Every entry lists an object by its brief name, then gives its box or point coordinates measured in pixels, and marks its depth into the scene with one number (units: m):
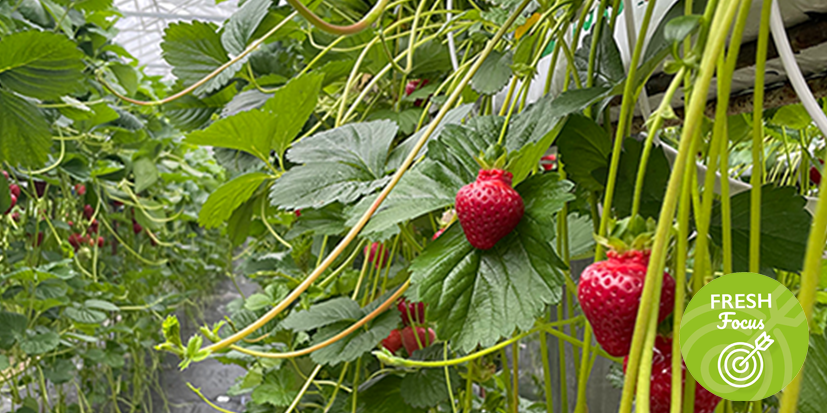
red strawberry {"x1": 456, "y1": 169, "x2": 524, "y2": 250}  0.26
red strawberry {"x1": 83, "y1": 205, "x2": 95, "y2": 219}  2.06
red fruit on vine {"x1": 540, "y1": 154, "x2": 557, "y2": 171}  0.66
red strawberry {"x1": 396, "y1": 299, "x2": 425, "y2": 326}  0.62
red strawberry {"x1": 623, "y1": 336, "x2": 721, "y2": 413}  0.19
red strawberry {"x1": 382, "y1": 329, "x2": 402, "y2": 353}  0.67
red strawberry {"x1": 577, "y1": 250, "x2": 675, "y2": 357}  0.19
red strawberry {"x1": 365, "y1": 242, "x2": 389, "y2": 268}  0.55
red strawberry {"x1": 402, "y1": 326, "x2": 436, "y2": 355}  0.66
